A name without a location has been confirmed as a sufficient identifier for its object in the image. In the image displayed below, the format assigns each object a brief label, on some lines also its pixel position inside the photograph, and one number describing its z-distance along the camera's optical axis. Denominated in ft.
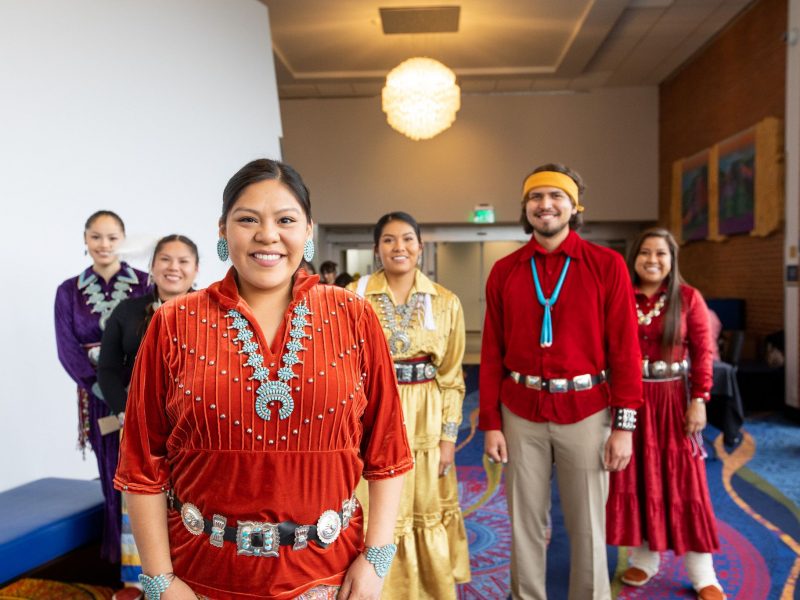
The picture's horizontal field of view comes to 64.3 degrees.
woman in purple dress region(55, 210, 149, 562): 10.12
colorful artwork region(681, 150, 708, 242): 30.01
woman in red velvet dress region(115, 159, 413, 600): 3.92
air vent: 24.80
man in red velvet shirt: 7.60
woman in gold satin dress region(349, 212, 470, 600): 8.55
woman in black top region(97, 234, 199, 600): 8.64
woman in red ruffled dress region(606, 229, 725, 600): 9.63
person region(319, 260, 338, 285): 28.63
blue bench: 7.68
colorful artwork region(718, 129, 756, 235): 25.35
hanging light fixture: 26.18
